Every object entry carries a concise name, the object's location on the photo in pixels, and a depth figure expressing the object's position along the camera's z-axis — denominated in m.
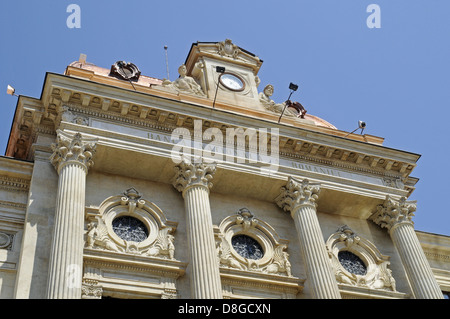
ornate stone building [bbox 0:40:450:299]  19.38
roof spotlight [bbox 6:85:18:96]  23.39
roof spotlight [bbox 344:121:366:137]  27.62
